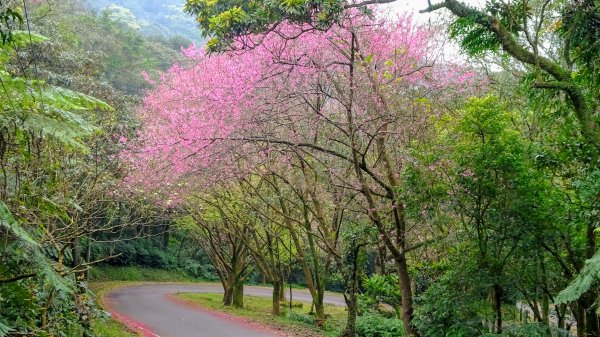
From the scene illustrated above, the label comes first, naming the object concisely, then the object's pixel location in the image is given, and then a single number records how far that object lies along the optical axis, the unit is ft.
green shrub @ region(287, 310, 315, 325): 66.13
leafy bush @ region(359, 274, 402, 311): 41.81
